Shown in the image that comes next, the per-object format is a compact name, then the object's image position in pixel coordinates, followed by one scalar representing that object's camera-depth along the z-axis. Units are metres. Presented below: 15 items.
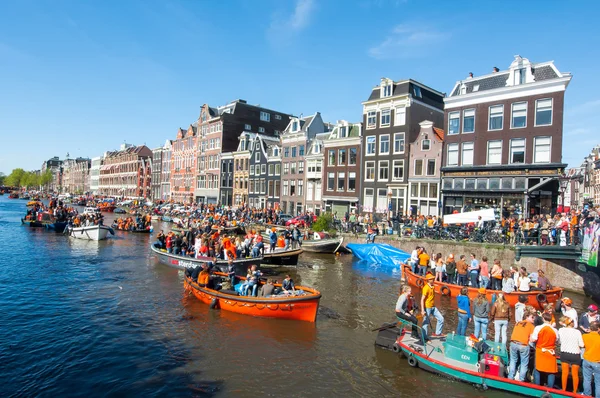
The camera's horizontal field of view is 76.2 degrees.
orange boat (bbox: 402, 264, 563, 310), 17.33
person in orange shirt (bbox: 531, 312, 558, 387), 9.14
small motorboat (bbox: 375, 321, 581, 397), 9.55
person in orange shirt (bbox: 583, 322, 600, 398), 8.50
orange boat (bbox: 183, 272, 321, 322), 15.11
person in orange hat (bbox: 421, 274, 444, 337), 12.40
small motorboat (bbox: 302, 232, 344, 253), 33.25
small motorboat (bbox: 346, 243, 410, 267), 28.58
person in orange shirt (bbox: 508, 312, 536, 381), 9.53
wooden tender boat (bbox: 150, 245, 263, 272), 22.42
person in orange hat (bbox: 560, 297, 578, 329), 10.73
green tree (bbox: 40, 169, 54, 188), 180.25
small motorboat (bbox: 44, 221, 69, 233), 43.69
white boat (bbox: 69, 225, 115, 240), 37.94
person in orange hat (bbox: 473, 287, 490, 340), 11.69
